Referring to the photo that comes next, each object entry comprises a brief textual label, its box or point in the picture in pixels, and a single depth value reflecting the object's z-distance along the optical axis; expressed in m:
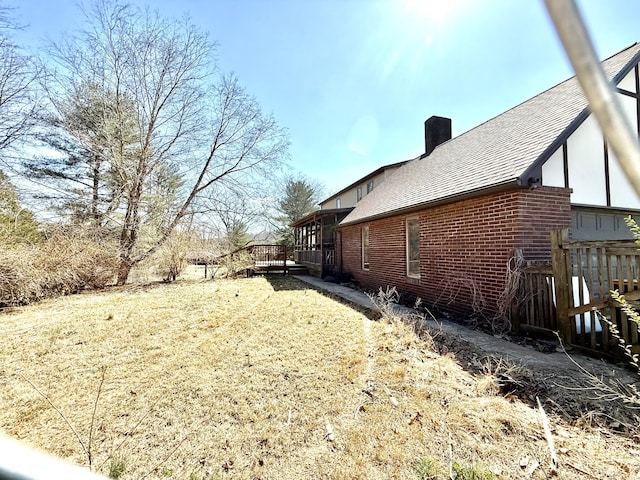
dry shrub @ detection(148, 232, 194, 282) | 13.27
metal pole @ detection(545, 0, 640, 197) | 0.51
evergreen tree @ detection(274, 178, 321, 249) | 31.25
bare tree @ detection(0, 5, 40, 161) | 9.19
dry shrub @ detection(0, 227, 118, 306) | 8.01
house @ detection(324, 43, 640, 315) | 5.45
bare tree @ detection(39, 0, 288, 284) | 11.77
